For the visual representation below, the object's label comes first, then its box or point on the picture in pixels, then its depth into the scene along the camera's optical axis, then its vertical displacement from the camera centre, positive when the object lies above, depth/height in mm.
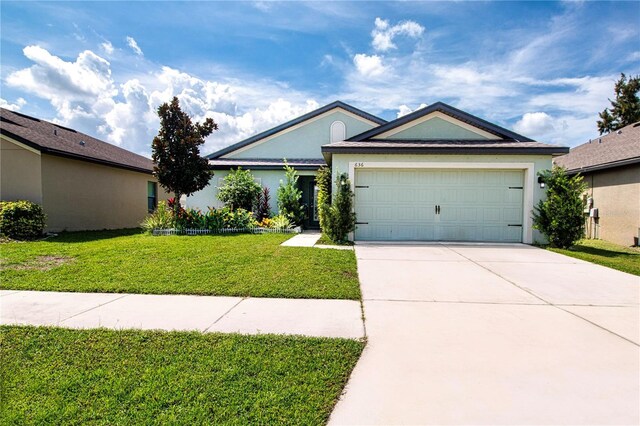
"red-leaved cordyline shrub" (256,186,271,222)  13489 -252
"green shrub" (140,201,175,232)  11508 -719
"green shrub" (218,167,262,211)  12922 +434
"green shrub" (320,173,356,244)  9508 -343
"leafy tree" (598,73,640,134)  26344 +8254
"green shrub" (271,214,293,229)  11930 -777
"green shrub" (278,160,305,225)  12828 -32
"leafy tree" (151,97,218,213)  11539 +1935
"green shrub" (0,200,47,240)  9485 -607
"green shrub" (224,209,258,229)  11738 -676
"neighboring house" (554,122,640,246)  11242 +760
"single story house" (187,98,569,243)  9789 +642
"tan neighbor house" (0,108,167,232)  10992 +960
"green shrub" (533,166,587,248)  8875 -153
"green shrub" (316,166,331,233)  10020 +419
